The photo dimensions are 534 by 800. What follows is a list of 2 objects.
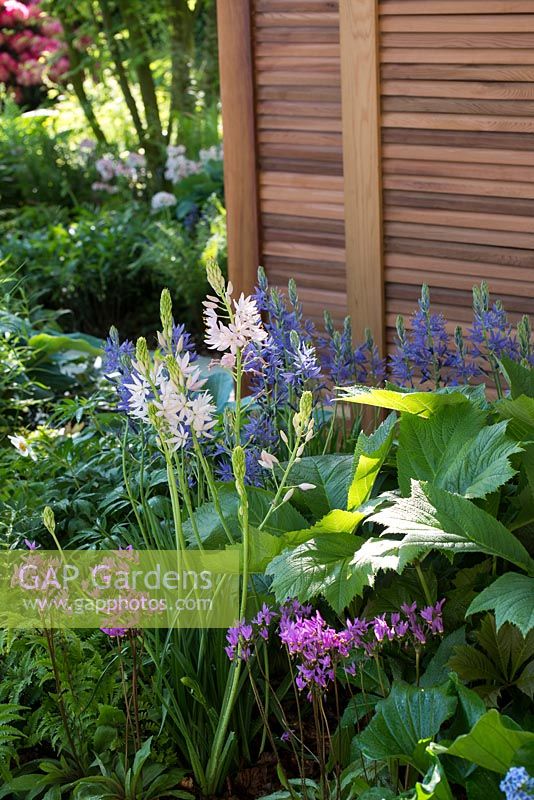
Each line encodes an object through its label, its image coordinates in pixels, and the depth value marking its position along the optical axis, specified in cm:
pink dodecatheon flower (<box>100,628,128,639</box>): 185
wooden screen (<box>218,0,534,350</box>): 297
